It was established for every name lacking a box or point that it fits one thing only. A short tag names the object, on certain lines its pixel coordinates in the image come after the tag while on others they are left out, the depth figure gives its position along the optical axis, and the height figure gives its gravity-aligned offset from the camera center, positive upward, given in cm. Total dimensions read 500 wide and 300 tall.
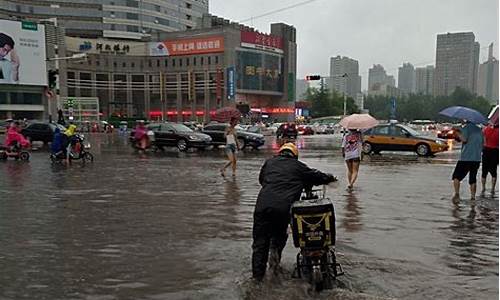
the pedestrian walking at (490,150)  1116 -91
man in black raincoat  507 -93
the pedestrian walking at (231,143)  1429 -105
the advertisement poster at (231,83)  8625 +410
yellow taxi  2238 -147
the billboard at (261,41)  9188 +1252
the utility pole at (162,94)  9462 +230
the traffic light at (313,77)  4395 +267
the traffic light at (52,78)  3191 +173
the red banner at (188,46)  8906 +1098
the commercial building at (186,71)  8919 +648
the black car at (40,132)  2994 -161
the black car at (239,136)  2725 -162
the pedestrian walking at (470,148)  996 -77
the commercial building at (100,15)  9800 +1789
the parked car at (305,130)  5419 -244
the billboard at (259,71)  9206 +688
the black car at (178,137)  2564 -158
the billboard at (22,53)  6241 +657
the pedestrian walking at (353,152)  1200 -105
